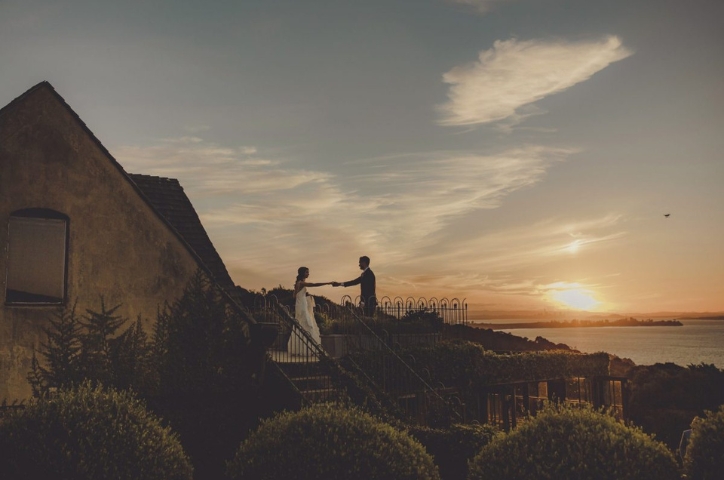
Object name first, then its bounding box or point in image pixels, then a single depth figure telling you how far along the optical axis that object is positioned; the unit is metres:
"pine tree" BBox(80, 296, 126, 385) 14.69
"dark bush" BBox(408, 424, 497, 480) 13.49
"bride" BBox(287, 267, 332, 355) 21.12
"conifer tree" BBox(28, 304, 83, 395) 14.09
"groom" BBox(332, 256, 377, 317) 22.22
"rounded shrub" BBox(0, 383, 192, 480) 8.56
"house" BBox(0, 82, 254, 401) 14.06
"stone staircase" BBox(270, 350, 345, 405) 17.03
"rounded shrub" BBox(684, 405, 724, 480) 8.62
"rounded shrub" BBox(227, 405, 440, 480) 8.74
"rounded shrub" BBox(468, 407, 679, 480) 8.60
